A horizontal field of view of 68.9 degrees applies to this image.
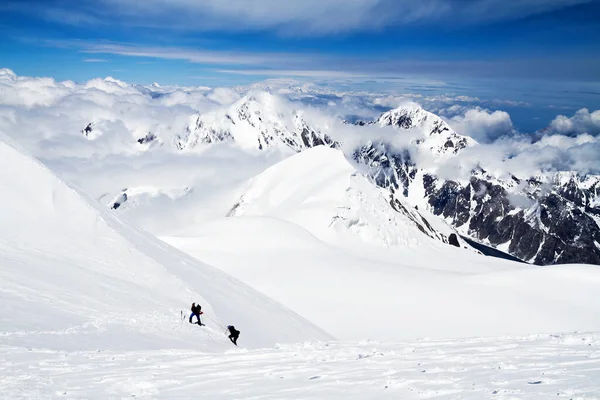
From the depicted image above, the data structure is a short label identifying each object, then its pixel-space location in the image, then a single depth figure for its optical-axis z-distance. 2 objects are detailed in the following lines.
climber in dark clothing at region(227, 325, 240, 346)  24.52
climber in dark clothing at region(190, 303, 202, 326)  25.01
